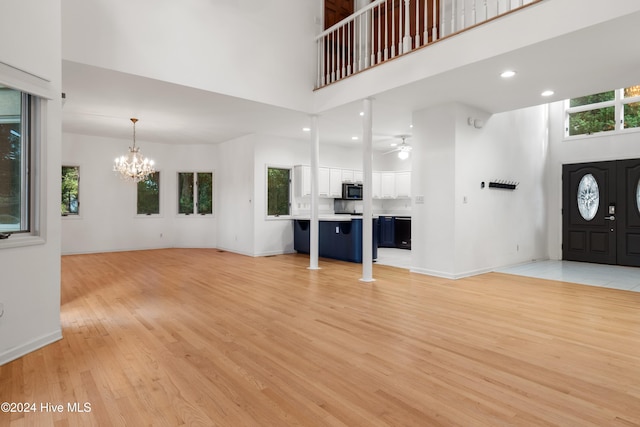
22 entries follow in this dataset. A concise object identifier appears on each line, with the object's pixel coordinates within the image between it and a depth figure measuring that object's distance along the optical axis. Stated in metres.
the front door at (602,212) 6.82
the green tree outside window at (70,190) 8.32
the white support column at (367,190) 5.54
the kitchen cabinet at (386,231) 9.78
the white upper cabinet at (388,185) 10.23
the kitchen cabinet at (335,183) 9.13
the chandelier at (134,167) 7.84
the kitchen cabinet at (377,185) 10.23
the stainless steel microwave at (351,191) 9.34
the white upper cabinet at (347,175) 9.45
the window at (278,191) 8.52
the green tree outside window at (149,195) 9.44
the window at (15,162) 2.73
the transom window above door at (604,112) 6.86
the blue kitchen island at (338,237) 7.26
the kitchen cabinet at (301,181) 8.60
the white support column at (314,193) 6.62
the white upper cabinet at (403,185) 9.96
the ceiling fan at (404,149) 8.30
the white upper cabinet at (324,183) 8.94
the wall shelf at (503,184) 6.29
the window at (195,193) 9.91
